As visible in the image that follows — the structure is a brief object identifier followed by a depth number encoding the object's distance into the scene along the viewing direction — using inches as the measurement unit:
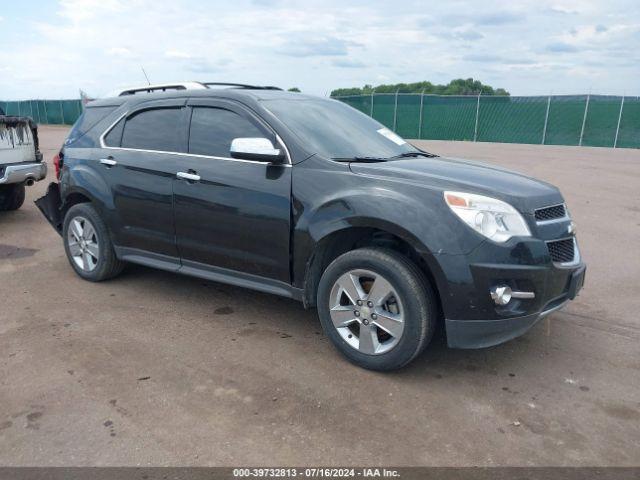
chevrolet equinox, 129.3
